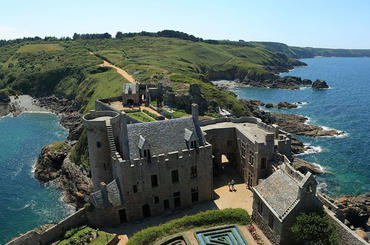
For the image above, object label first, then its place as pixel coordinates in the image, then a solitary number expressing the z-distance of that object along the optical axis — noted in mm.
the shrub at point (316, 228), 31016
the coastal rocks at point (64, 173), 70312
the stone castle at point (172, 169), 36344
